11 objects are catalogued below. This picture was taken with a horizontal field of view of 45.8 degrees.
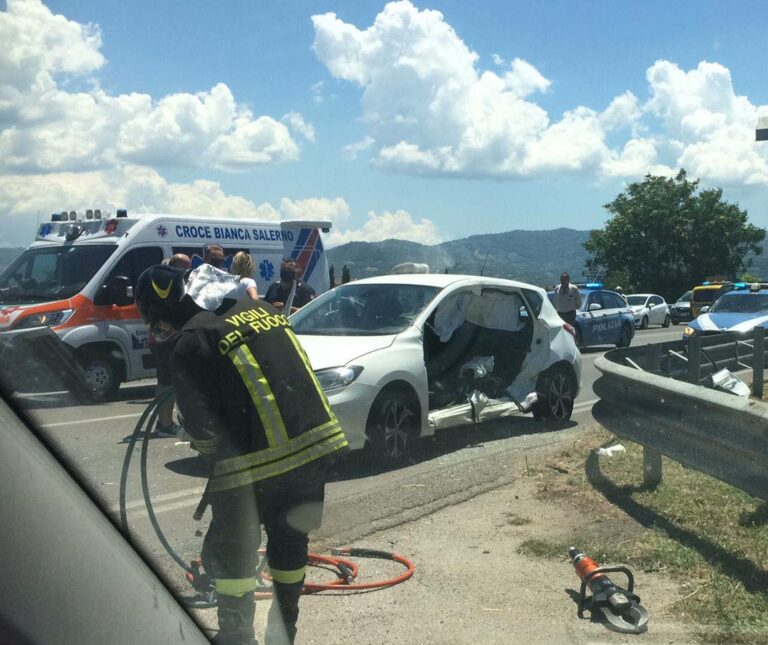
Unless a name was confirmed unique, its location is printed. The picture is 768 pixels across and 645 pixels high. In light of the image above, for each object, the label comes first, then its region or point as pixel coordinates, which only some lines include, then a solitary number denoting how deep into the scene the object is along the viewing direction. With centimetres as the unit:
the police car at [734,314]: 1600
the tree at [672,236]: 5709
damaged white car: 725
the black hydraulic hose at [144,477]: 352
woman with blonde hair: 924
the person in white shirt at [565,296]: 1753
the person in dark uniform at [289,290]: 1114
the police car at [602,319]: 1925
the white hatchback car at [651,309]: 3031
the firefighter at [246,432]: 315
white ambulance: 1102
